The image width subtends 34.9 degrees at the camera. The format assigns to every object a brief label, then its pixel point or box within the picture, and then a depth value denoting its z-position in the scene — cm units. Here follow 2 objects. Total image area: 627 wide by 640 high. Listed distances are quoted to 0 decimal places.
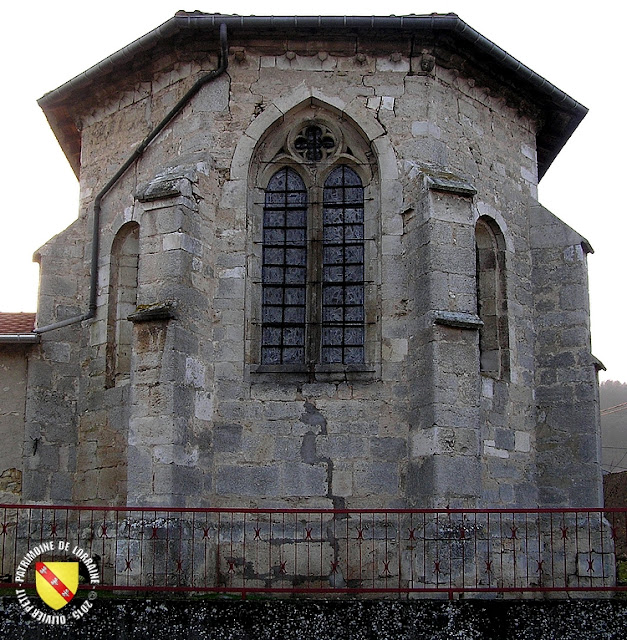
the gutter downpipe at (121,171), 1234
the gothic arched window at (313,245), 1209
